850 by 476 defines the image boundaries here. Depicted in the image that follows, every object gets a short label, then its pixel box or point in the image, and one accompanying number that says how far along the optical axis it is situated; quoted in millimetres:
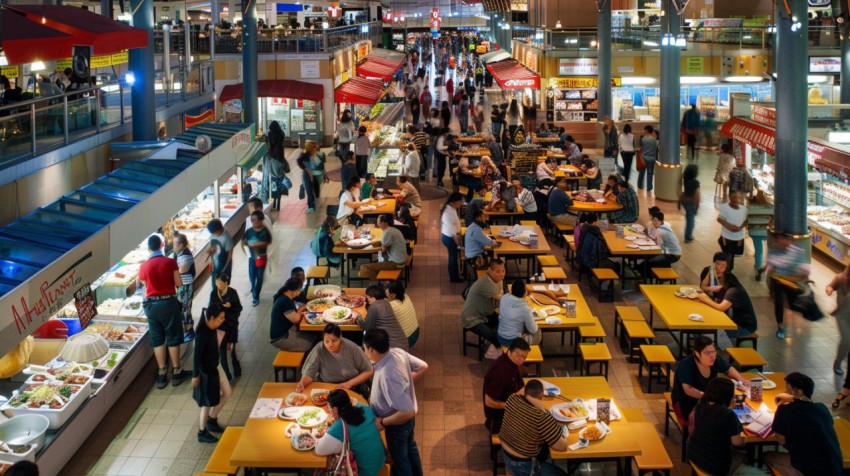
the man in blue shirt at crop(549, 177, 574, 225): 15320
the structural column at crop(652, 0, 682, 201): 19406
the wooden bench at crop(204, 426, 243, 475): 7141
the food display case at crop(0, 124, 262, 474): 7203
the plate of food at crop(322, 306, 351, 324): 9859
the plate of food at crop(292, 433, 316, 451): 6938
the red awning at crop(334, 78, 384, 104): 26281
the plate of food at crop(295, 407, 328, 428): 7312
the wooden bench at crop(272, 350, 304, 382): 9452
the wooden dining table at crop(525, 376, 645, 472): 7004
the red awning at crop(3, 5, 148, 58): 10547
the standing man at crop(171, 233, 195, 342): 10570
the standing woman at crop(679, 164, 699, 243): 15202
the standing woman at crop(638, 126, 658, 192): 19984
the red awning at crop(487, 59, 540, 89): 28688
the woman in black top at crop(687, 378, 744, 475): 6910
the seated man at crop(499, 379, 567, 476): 6906
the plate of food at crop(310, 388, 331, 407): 7750
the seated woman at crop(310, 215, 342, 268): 13148
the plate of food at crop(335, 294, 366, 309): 10281
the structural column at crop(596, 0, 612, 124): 25781
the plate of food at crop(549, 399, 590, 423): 7430
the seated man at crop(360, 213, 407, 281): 12484
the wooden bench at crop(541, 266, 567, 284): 12102
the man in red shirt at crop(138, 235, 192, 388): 10000
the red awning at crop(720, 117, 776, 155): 15953
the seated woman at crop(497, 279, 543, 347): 9547
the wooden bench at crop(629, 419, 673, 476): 7180
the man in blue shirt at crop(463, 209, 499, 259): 12781
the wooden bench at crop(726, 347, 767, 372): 9250
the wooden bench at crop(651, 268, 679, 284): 12203
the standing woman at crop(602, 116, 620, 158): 21797
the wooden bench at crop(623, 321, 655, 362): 10258
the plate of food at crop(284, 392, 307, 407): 7688
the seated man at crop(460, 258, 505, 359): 10352
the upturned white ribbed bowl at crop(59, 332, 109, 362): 9289
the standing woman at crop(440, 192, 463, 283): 13578
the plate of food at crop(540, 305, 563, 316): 10190
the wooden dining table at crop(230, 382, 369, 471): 6828
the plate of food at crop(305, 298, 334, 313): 10172
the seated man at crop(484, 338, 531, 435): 7871
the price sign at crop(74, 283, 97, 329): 7859
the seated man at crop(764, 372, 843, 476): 6684
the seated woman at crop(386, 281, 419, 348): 9617
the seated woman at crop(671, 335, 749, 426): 7809
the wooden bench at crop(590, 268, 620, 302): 12499
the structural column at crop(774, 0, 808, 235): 12789
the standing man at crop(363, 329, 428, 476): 7391
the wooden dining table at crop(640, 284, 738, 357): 9656
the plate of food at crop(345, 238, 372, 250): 13000
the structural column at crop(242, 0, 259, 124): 20094
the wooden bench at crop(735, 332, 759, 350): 10227
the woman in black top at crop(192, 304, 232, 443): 8422
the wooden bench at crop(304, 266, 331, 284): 12547
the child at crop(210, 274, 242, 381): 9688
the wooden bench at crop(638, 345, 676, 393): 9430
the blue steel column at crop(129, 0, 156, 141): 13328
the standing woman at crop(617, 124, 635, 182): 20703
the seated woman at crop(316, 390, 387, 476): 6602
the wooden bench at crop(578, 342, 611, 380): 9579
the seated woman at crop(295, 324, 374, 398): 8188
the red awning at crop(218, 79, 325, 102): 27047
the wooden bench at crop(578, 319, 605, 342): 10180
